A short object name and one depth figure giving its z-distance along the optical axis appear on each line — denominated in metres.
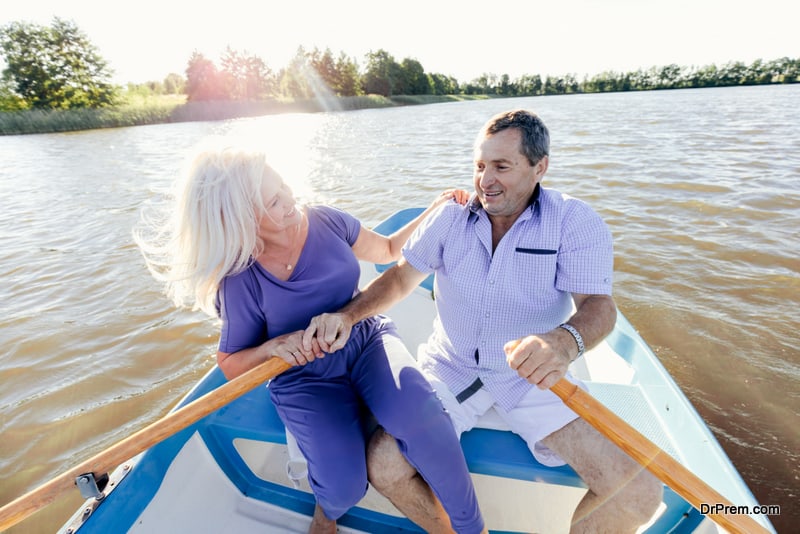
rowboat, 1.41
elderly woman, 1.43
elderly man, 1.37
